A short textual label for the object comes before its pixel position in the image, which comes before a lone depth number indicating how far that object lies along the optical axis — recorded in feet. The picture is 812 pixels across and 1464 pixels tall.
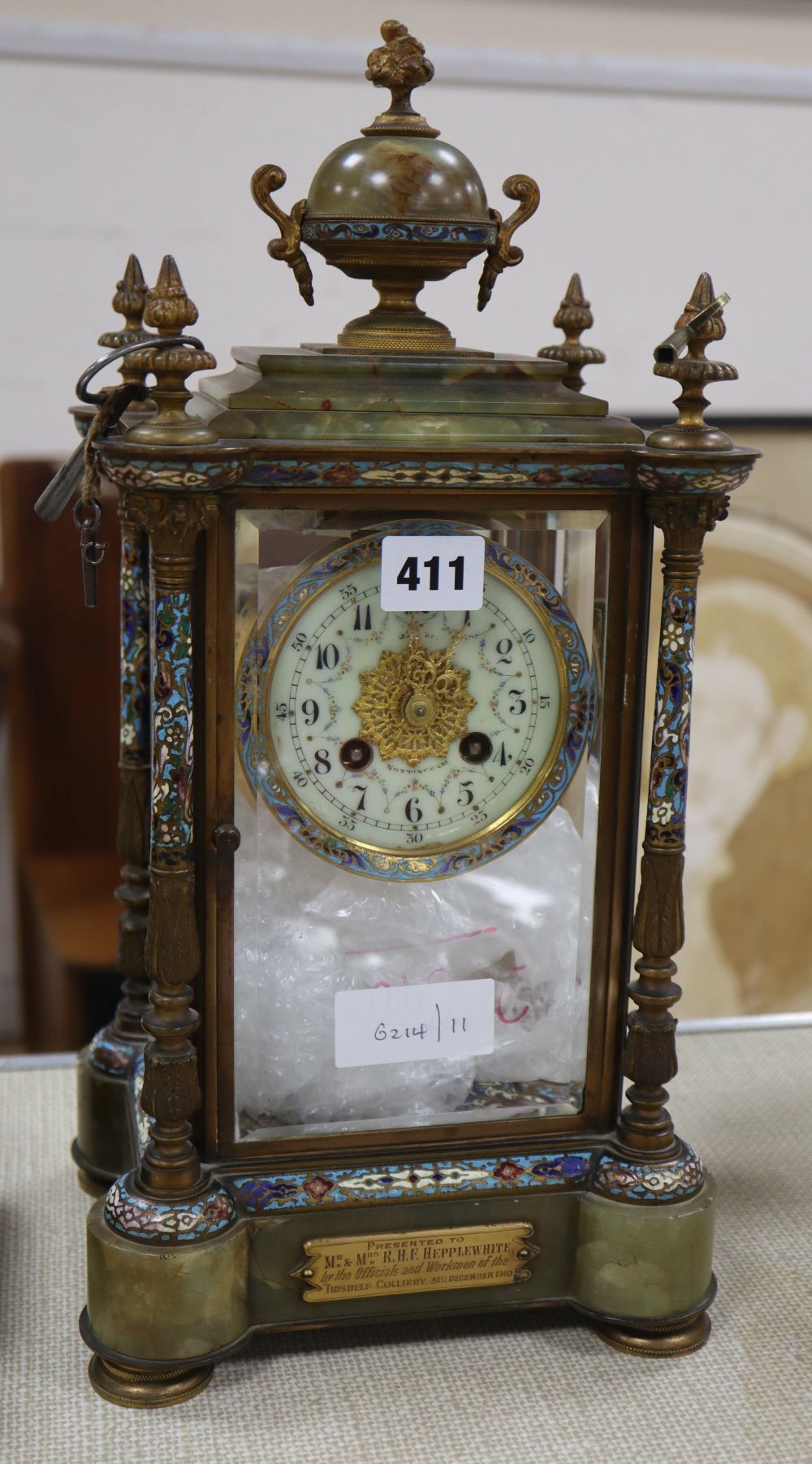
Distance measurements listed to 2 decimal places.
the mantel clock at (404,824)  3.27
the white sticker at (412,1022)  3.40
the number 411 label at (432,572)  3.30
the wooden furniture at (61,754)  4.83
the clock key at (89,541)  3.31
